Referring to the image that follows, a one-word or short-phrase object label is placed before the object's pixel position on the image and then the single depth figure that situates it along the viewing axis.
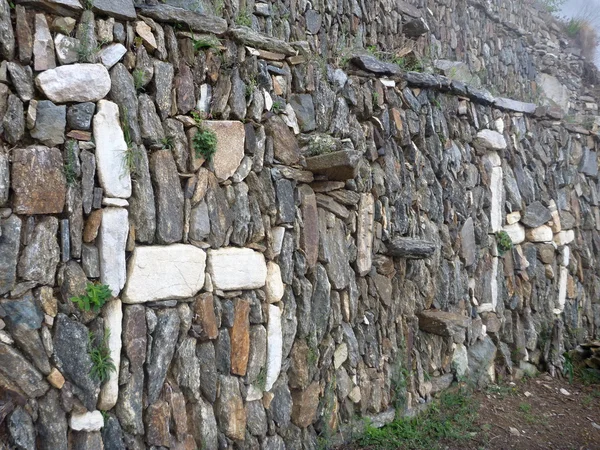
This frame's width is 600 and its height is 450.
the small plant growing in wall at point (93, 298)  2.70
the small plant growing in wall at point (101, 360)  2.74
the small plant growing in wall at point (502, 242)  6.05
